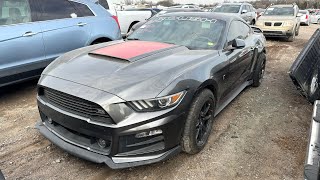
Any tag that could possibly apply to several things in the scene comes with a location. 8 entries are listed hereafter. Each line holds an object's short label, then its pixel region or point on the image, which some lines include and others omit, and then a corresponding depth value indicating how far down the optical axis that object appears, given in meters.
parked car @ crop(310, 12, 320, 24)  24.33
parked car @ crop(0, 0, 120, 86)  3.43
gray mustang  2.03
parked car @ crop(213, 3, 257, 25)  11.74
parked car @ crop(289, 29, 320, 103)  3.58
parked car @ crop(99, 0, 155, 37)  9.00
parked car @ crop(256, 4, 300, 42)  9.75
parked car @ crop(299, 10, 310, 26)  18.30
